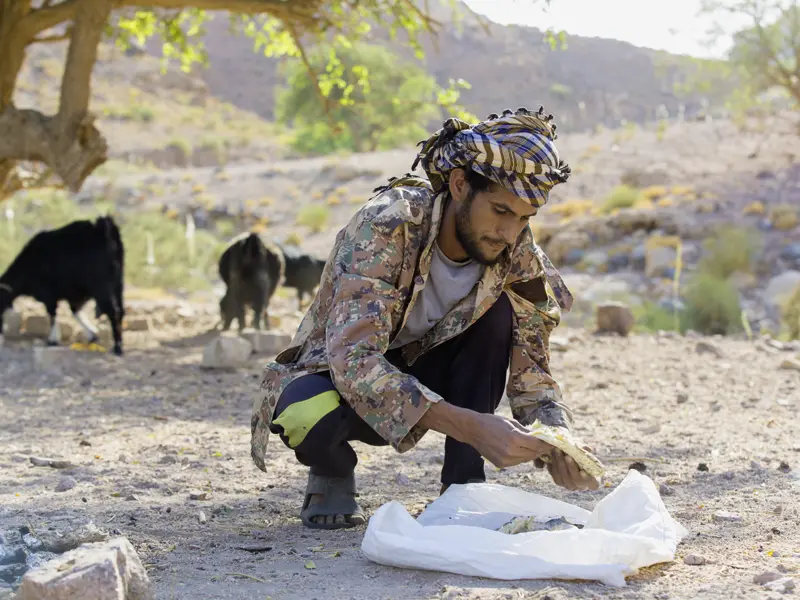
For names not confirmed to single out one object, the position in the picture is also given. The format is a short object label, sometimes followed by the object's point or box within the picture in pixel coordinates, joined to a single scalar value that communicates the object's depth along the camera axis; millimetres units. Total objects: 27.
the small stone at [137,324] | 9781
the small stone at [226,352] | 7258
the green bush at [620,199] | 20953
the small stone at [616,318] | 9508
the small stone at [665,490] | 3607
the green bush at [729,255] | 14977
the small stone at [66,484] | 3613
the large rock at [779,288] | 12758
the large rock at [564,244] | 17094
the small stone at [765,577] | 2473
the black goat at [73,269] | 8430
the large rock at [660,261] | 15128
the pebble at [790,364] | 7090
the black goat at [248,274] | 9172
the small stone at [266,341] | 7918
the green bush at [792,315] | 10227
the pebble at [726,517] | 3154
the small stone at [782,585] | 2393
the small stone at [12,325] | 9078
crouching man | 2760
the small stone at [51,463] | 3992
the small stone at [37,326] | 9227
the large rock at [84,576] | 2090
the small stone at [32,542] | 2754
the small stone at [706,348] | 7988
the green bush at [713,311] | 10844
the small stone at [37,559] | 2629
